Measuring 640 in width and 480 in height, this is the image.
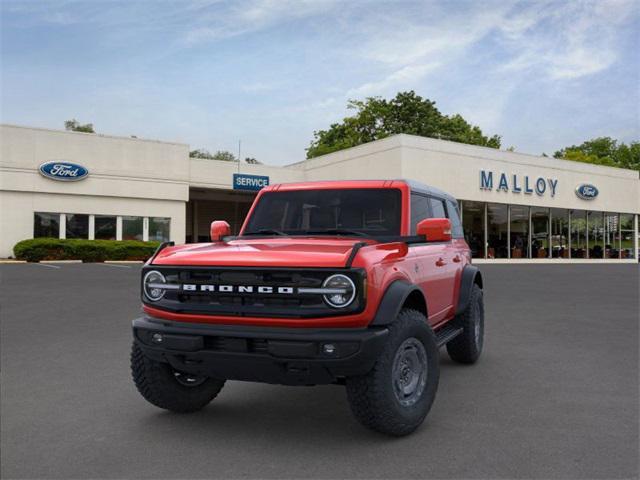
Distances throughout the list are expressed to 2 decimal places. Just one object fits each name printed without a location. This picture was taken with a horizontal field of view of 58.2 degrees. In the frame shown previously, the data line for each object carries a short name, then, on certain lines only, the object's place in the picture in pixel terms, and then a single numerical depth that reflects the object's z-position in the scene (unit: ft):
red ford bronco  11.64
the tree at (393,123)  191.01
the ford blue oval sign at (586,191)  138.21
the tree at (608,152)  282.87
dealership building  101.91
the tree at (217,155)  268.66
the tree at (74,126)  244.83
